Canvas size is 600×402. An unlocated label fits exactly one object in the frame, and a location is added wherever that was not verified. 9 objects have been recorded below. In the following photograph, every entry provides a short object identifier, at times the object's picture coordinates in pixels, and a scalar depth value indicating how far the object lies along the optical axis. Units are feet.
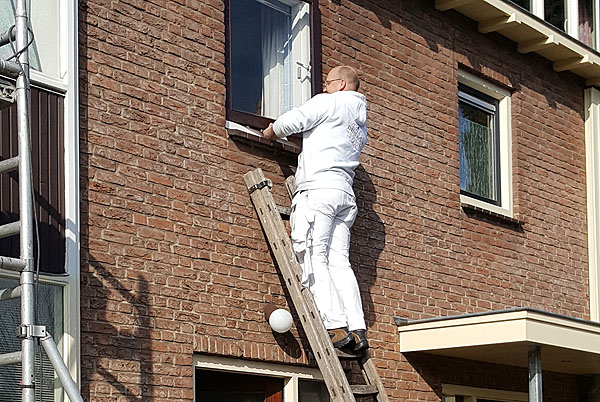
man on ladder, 28.12
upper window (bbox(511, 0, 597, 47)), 42.22
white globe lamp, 28.19
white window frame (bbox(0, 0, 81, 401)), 23.90
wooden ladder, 26.27
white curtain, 30.86
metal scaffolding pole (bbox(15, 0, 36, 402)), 18.74
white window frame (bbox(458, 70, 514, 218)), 38.34
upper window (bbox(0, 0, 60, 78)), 24.73
